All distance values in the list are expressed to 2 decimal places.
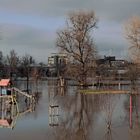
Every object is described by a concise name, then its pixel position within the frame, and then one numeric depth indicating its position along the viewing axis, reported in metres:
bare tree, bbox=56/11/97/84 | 67.62
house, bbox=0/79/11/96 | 34.47
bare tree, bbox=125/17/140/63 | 62.78
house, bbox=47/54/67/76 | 154.36
